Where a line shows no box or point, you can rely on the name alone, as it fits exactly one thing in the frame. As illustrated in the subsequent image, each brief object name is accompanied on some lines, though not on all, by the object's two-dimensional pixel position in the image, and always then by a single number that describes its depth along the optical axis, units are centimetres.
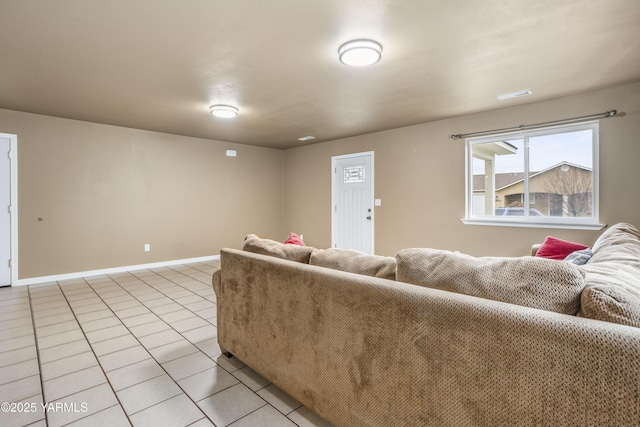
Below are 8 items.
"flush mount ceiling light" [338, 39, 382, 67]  227
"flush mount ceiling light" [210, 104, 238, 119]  377
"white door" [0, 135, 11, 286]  399
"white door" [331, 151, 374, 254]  554
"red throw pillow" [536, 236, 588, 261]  245
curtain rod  321
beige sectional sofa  83
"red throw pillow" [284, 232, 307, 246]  264
